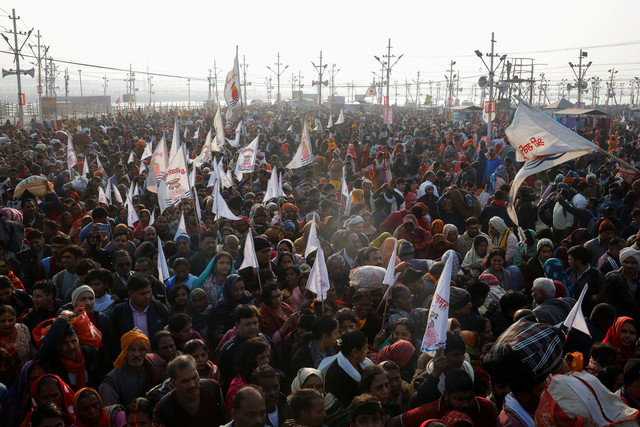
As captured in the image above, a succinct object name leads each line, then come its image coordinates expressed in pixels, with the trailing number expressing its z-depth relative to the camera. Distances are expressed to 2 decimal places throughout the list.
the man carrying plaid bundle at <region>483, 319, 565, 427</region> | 2.89
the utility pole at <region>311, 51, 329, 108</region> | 60.53
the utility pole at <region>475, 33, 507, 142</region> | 25.09
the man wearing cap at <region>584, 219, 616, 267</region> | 6.75
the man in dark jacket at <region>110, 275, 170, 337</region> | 4.96
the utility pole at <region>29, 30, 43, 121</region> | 43.78
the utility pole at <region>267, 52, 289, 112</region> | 68.50
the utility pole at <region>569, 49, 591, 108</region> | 52.25
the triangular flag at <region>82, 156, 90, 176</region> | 11.72
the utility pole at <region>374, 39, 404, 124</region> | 48.17
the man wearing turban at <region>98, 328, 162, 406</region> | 4.16
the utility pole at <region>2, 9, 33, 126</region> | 32.71
